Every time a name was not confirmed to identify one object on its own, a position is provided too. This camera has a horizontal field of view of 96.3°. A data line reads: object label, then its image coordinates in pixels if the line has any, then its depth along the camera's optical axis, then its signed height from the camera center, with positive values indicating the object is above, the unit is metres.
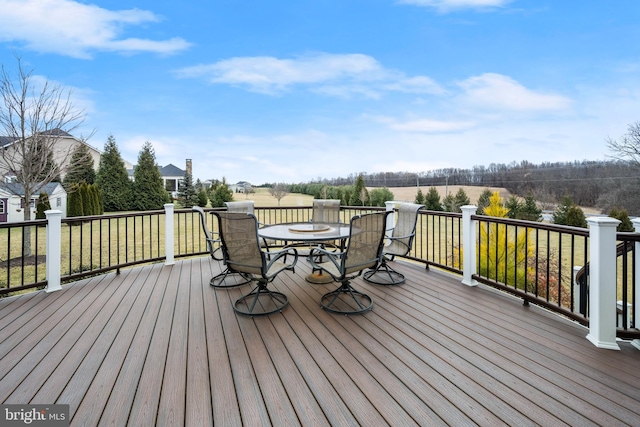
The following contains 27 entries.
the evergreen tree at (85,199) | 13.71 +0.40
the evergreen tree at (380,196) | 16.92 +0.65
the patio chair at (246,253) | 2.68 -0.45
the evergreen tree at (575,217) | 10.63 -0.39
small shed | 13.27 +0.12
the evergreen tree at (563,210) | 11.47 -0.14
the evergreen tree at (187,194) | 20.45 +0.94
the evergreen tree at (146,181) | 19.81 +1.84
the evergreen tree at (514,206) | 12.11 +0.03
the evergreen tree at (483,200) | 12.80 +0.31
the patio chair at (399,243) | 3.84 -0.50
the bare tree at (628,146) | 12.55 +2.76
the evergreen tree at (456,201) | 13.78 +0.29
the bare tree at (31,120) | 8.69 +2.84
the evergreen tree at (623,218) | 9.55 -0.39
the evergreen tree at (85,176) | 17.93 +2.11
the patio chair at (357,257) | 2.72 -0.51
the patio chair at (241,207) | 4.65 +0.00
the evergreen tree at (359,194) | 16.05 +0.75
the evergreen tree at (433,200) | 15.02 +0.36
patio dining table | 3.28 -0.32
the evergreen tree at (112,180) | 19.06 +1.83
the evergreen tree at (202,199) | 20.03 +0.57
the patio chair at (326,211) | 5.12 -0.07
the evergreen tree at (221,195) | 18.66 +0.79
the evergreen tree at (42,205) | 11.87 +0.10
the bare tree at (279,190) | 17.21 +1.04
